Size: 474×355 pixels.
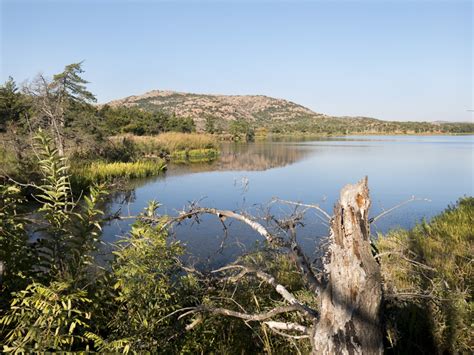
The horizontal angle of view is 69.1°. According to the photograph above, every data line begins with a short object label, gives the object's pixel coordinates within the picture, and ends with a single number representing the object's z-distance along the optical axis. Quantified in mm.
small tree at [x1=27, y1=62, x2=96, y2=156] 11184
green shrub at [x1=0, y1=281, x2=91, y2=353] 1644
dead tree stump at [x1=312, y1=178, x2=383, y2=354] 1776
